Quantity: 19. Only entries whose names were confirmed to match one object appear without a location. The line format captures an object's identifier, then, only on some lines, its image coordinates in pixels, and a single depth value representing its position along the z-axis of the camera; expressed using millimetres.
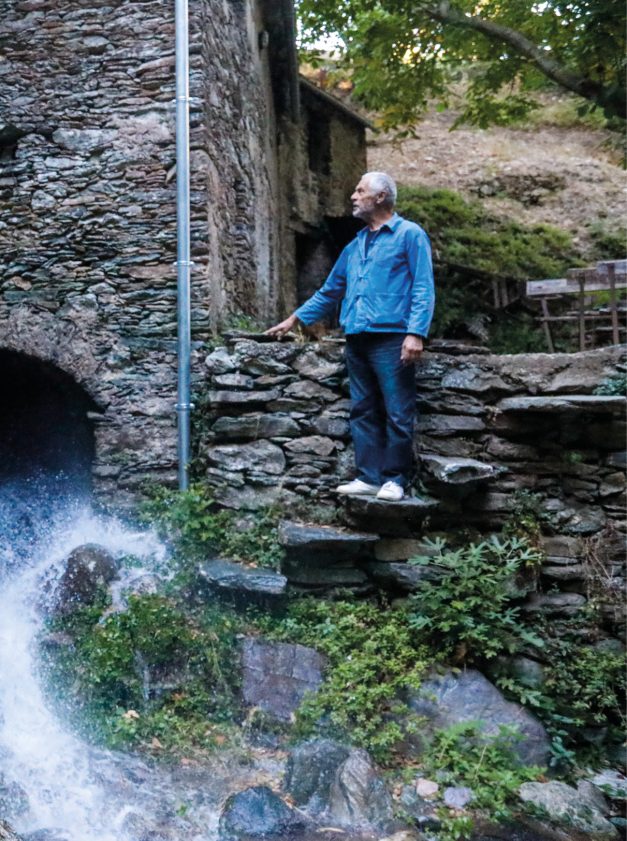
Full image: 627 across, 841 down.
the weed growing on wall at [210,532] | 5281
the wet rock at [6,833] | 3553
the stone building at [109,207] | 6082
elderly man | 4859
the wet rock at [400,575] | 5039
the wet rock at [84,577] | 5160
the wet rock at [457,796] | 3988
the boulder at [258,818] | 3709
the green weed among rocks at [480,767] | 3979
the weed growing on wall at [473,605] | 4723
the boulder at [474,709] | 4465
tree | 7398
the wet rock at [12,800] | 3799
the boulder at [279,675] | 4594
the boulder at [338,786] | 3859
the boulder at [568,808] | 3977
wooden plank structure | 8781
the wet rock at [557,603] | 5070
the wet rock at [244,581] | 4957
